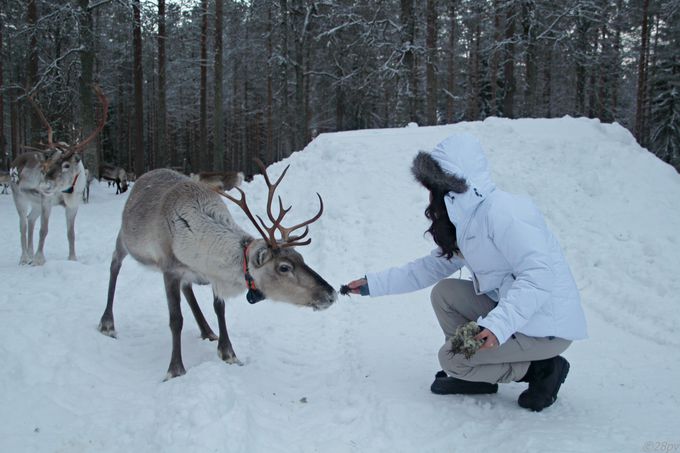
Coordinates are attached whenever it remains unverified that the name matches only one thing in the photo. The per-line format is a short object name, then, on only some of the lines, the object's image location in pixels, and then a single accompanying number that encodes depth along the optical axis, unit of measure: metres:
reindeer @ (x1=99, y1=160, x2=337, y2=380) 3.82
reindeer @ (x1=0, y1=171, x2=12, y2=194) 19.39
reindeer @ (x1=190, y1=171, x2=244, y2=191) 15.49
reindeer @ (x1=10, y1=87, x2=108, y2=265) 7.12
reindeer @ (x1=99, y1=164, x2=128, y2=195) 21.43
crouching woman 2.74
